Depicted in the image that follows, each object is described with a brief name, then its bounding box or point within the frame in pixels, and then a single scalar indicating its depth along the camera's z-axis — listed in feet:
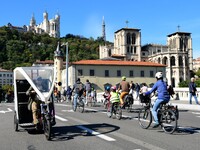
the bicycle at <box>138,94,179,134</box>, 29.58
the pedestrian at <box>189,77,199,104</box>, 68.03
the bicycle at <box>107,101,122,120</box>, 44.10
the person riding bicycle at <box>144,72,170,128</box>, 30.35
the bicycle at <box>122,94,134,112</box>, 52.70
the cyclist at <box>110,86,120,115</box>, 45.03
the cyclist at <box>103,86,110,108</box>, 57.87
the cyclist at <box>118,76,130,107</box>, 52.09
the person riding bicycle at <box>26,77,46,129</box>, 29.68
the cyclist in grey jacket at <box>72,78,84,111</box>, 56.95
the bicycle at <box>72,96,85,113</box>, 57.11
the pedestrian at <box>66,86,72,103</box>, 112.17
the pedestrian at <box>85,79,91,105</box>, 74.74
